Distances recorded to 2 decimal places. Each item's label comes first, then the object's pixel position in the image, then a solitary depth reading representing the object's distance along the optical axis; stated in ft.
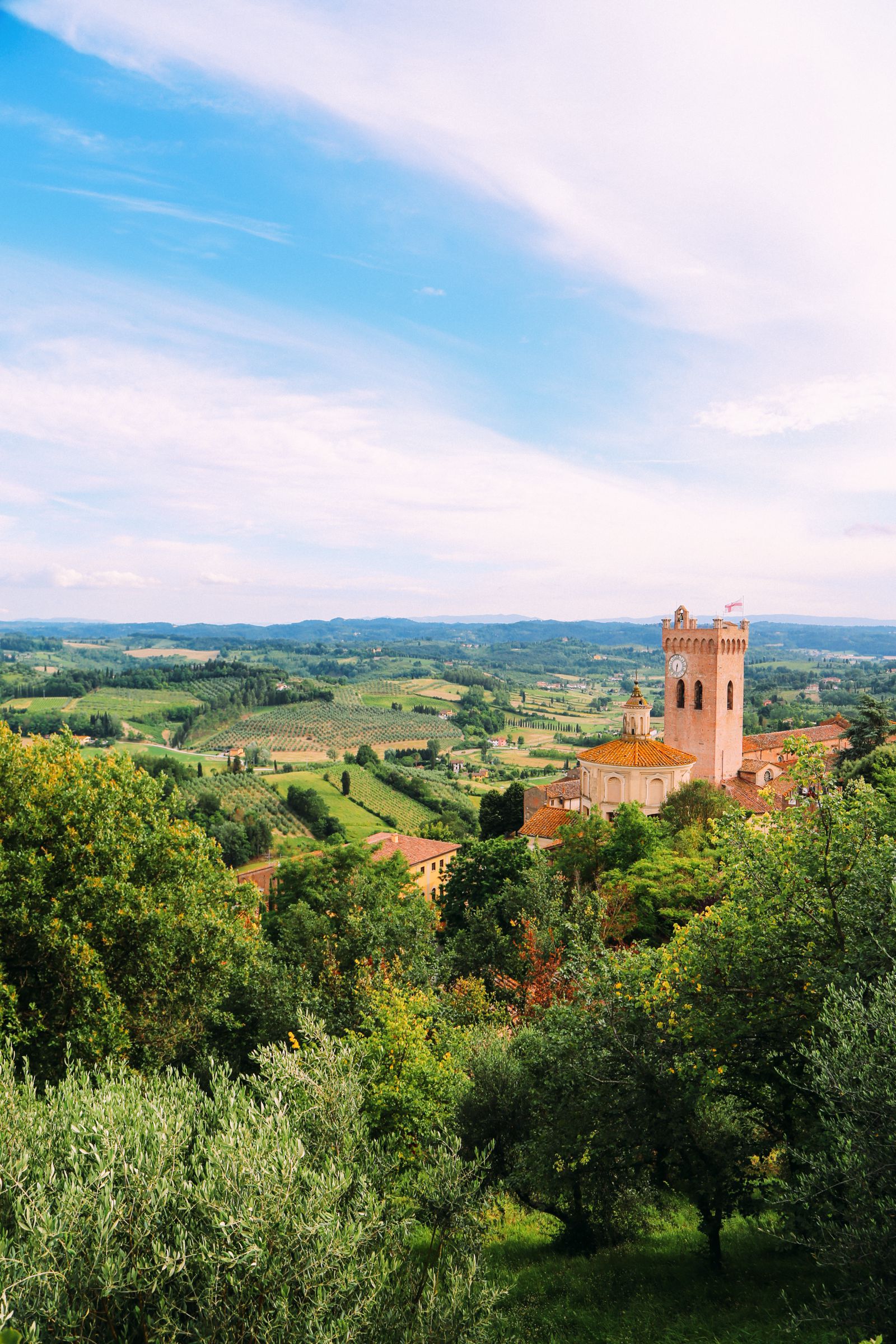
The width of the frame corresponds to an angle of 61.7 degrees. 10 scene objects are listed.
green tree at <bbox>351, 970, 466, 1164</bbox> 49.21
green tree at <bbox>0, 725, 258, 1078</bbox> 56.80
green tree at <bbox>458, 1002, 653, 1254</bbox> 41.98
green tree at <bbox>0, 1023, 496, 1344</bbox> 25.84
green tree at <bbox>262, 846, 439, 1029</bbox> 71.05
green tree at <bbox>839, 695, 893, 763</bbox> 177.37
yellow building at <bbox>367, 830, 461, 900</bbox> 221.05
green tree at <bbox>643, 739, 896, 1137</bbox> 39.65
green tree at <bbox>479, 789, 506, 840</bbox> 186.50
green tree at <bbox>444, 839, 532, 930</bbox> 117.50
